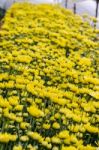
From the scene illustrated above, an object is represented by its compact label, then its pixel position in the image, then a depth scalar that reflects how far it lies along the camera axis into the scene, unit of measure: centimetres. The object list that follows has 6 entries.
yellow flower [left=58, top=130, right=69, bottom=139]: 409
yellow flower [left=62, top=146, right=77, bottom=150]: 384
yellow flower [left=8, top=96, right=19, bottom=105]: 449
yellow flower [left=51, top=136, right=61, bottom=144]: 400
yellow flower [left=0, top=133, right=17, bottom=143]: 372
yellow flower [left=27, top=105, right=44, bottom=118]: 437
